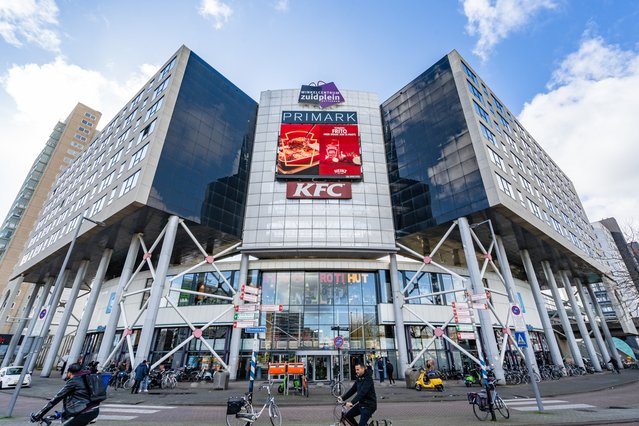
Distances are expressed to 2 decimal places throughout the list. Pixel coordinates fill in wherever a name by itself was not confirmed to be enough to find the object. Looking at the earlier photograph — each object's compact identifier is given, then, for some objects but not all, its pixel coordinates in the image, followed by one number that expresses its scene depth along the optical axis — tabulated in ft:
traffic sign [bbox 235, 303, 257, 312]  51.72
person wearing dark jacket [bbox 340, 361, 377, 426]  22.15
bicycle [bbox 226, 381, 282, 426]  27.86
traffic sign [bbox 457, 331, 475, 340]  75.15
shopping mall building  97.60
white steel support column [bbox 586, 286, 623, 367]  135.77
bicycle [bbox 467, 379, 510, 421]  35.73
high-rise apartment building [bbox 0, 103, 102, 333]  248.73
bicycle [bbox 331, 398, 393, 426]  23.45
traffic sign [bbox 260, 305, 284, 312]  54.40
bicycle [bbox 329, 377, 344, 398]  56.90
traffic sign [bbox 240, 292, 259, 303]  53.47
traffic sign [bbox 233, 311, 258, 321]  51.57
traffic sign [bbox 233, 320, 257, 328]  51.04
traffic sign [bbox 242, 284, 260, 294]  54.13
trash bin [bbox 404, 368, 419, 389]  73.10
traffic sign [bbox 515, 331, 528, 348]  47.57
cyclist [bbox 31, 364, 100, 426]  19.42
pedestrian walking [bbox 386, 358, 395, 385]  81.56
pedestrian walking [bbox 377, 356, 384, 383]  82.66
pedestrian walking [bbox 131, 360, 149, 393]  67.46
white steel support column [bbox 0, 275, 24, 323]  146.72
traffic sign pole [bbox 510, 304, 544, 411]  46.43
